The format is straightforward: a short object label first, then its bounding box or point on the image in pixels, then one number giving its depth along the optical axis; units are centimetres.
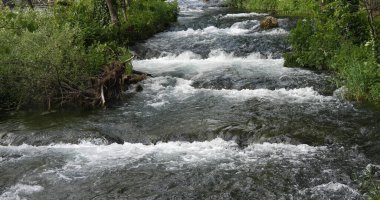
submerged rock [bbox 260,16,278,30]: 2322
